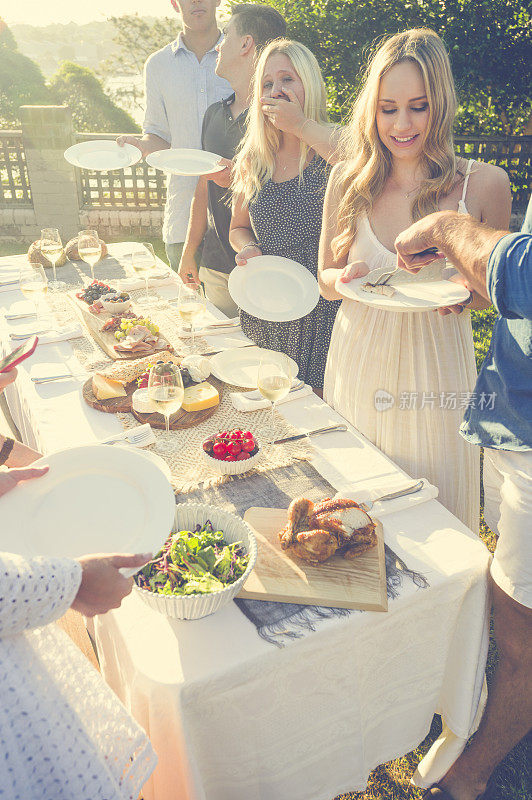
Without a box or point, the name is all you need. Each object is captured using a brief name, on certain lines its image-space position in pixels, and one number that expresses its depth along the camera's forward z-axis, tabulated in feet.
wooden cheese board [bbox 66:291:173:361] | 8.83
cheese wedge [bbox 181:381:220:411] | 7.23
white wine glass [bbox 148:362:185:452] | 6.03
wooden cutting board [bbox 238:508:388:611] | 4.65
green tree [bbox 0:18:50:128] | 54.44
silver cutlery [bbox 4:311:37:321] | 10.10
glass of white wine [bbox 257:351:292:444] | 6.33
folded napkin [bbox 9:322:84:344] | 9.30
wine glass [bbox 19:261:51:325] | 9.36
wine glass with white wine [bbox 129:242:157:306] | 10.09
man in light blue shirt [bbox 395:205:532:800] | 5.08
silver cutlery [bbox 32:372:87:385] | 8.18
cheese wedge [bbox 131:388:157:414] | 7.13
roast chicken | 4.84
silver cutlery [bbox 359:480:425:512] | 5.60
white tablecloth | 4.27
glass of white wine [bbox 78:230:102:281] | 10.30
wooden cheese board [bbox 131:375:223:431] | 7.06
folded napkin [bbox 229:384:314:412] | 7.30
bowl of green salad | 4.32
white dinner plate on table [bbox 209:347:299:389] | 7.93
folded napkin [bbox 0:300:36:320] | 10.20
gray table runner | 4.52
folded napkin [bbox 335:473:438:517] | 5.60
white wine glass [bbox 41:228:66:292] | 10.52
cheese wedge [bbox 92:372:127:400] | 7.52
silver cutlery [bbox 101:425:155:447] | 6.57
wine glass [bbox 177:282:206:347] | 8.66
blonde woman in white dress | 6.90
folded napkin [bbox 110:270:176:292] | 11.34
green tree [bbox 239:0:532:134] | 22.45
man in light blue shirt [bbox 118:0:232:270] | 13.16
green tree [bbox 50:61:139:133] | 46.80
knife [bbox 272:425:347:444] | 6.75
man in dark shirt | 11.00
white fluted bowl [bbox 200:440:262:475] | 6.06
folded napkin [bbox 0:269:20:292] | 11.66
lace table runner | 6.26
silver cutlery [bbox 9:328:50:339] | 9.28
